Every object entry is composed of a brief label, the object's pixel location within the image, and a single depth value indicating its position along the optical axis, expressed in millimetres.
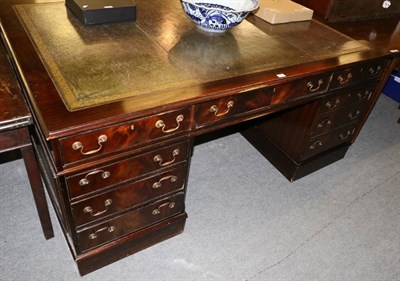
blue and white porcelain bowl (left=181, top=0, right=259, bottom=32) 1171
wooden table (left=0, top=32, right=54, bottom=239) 921
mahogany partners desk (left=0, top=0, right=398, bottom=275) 888
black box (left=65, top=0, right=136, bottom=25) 1171
